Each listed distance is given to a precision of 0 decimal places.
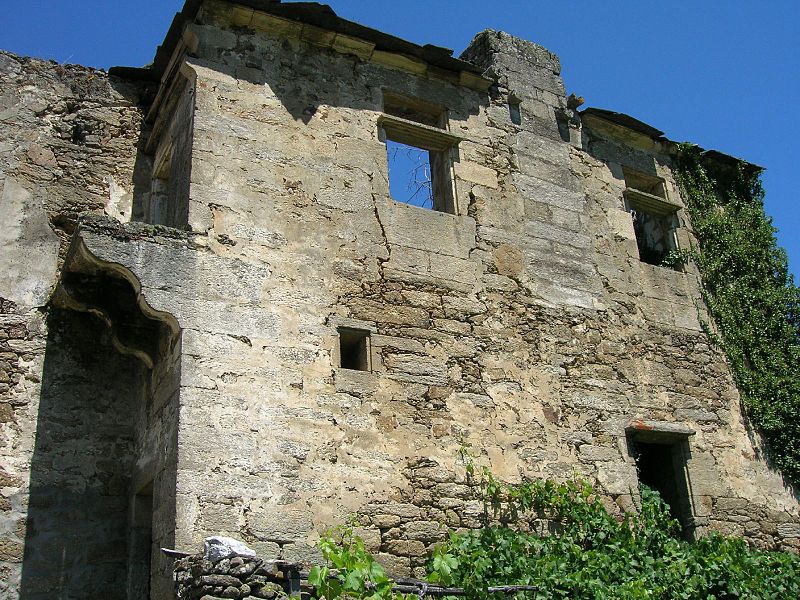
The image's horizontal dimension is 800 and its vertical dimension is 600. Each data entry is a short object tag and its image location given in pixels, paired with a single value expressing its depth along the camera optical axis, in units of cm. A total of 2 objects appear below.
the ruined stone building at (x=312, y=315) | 632
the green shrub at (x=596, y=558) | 625
